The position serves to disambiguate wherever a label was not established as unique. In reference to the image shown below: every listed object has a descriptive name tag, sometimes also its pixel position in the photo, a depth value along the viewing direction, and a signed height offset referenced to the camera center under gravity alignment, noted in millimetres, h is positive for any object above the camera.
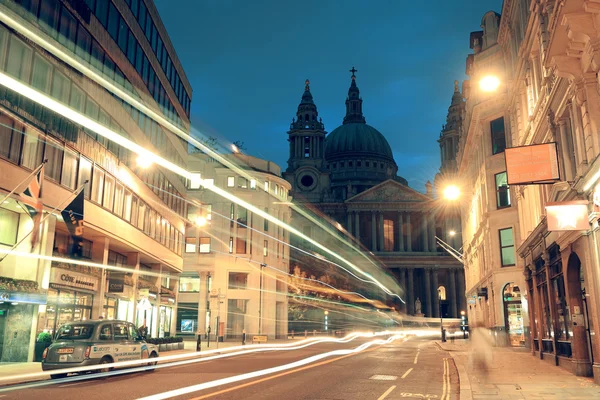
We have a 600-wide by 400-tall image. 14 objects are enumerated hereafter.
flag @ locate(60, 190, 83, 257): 23719 +4634
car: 16188 -479
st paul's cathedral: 112750 +20739
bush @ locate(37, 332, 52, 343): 23766 -336
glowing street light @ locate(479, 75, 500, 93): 18547 +7932
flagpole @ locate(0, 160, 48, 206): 19212 +5044
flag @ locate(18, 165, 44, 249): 20884 +4714
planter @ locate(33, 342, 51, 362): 23453 -856
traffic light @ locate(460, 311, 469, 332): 59344 +289
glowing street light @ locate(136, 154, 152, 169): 33534 +9925
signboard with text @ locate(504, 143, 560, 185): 17203 +4971
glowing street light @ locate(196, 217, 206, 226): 41744 +7923
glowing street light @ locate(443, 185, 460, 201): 23758 +5645
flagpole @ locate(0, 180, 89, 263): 21953 +5073
